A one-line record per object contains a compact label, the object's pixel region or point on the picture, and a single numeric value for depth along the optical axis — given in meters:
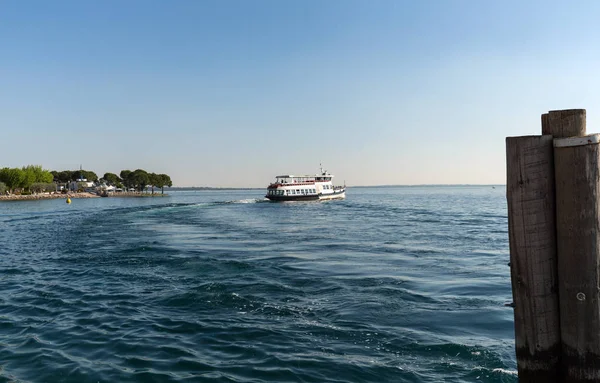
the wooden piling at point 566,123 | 5.05
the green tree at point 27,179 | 141.60
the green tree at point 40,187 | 145.75
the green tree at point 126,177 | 194.88
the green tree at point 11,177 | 136.88
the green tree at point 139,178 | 188.88
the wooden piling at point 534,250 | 5.21
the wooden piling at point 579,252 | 5.00
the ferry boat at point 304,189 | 92.25
